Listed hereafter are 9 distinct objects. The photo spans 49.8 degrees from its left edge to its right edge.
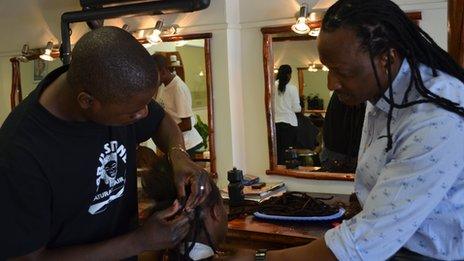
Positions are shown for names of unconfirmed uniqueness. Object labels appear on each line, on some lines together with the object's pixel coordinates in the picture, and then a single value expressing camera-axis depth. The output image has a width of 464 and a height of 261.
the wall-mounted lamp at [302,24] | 2.29
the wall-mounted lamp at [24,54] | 3.11
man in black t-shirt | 1.01
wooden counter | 1.89
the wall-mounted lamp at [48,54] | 3.01
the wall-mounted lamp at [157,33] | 2.64
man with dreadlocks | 0.93
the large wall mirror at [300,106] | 2.33
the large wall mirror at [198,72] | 2.57
